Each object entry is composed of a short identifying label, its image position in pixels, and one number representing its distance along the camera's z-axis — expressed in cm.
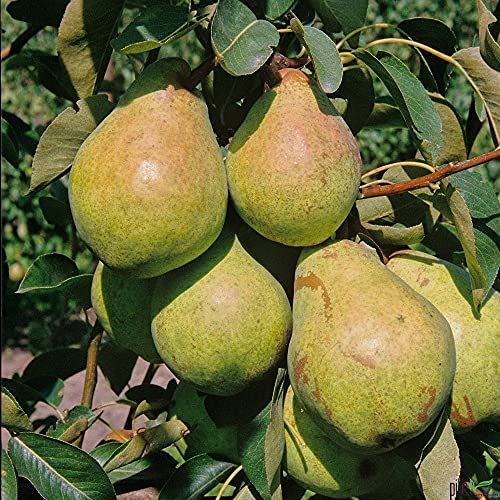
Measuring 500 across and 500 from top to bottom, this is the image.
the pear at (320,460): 94
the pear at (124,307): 98
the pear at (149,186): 81
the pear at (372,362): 81
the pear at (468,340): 90
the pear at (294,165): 84
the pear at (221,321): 87
